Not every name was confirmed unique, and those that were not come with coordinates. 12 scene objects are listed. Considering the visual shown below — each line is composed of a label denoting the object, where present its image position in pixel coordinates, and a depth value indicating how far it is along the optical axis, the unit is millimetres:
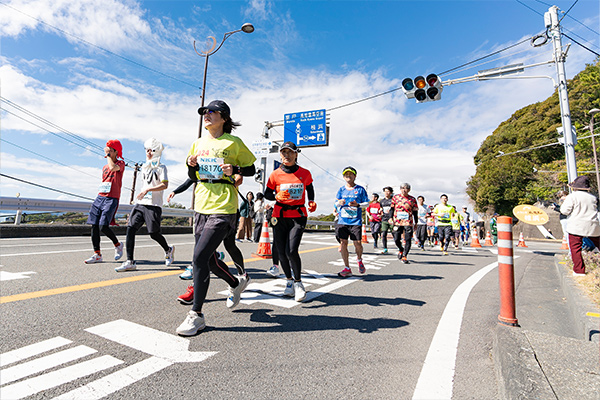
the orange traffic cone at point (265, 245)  7450
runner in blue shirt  5820
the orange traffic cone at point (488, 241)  17444
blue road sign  18578
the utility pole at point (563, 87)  8797
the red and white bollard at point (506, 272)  2826
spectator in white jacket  5547
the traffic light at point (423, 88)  10078
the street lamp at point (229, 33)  17047
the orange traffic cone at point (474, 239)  16191
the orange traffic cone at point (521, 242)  16955
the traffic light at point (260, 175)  18234
